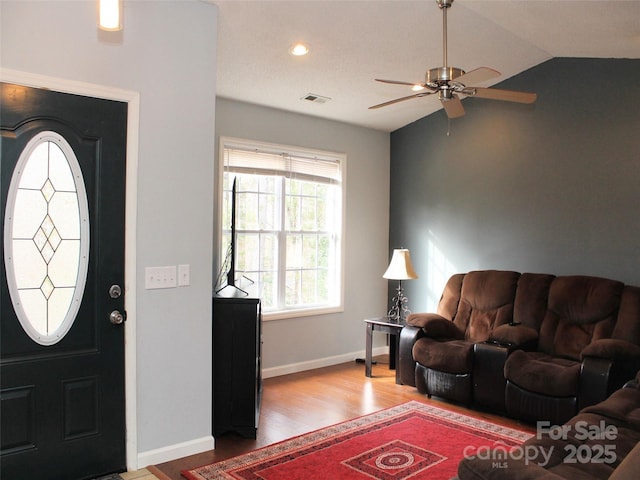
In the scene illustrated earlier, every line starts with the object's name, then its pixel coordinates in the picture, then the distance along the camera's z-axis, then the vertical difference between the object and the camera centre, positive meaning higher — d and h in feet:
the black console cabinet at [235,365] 11.55 -2.49
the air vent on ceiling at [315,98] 16.09 +4.65
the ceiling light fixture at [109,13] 5.70 +2.51
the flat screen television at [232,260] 12.80 -0.27
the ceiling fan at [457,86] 9.50 +3.05
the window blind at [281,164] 16.07 +2.77
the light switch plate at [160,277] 10.14 -0.54
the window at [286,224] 16.38 +0.86
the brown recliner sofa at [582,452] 4.93 -2.62
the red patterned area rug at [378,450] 10.02 -4.14
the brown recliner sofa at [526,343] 11.84 -2.35
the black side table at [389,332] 16.53 -2.62
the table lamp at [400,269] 17.57 -0.60
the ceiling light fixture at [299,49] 12.85 +4.88
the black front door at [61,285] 8.71 -0.63
